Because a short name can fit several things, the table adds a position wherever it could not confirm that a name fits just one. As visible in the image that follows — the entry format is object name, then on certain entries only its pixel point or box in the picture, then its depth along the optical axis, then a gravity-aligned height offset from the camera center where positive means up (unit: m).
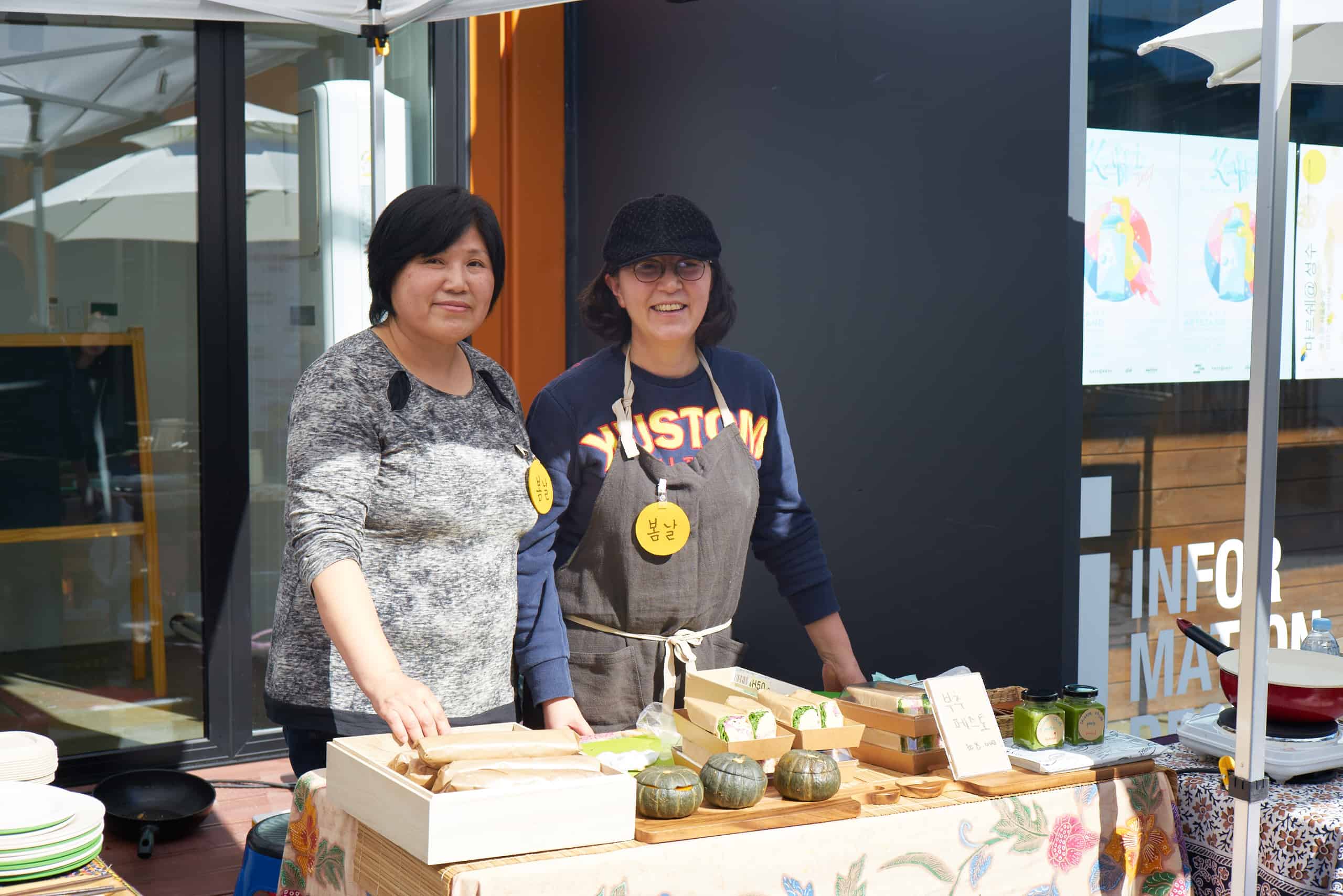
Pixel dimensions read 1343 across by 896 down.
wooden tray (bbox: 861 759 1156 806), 1.52 -0.50
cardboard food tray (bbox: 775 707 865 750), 1.56 -0.44
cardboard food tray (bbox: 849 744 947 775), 1.61 -0.49
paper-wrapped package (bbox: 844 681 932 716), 1.63 -0.42
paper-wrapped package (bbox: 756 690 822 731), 1.57 -0.41
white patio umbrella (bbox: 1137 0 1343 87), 2.08 +0.62
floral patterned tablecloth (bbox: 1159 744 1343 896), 1.55 -0.58
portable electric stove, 1.67 -0.49
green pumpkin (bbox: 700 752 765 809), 1.41 -0.45
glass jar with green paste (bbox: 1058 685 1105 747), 1.71 -0.45
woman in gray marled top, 1.59 -0.15
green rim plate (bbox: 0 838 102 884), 1.42 -0.57
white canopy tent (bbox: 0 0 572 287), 2.72 +0.85
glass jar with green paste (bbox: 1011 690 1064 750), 1.68 -0.45
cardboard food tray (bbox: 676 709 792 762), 1.50 -0.44
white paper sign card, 1.58 -0.43
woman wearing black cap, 1.95 -0.16
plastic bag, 1.68 -0.47
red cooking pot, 1.72 -0.41
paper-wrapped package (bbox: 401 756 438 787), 1.33 -0.42
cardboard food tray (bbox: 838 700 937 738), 1.61 -0.44
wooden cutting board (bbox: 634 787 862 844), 1.35 -0.49
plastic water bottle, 2.06 -0.42
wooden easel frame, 3.93 -0.47
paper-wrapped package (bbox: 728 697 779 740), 1.51 -0.41
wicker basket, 1.79 -0.47
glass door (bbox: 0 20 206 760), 3.80 +0.00
